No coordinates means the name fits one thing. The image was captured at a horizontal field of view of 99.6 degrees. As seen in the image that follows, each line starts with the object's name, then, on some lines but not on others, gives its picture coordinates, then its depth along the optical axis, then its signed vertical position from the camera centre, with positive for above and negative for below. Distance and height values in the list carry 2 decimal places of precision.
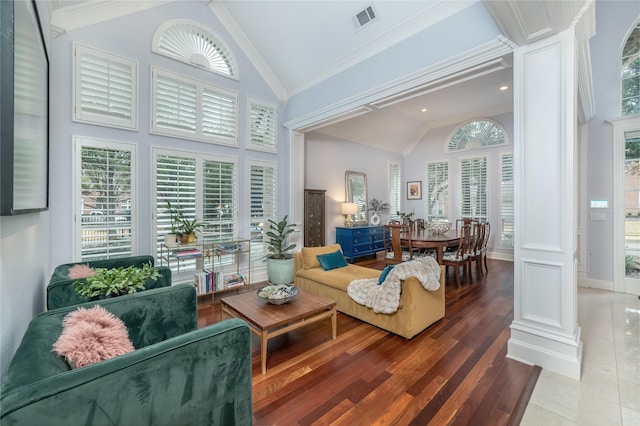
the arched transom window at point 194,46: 3.82 +2.53
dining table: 4.29 -0.43
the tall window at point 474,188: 6.70 +0.67
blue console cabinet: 6.14 -0.62
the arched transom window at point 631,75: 4.00 +2.08
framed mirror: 6.79 +0.53
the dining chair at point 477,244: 4.68 -0.53
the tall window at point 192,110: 3.77 +1.57
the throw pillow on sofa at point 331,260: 3.70 -0.65
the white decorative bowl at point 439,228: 5.07 -0.27
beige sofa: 2.66 -0.93
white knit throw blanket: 2.67 -0.75
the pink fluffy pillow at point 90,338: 1.05 -0.52
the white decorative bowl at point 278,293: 2.56 -0.78
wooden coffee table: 2.24 -0.89
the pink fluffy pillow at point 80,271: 2.06 -0.46
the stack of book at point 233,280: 4.14 -1.03
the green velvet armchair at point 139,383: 0.79 -0.57
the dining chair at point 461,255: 4.39 -0.70
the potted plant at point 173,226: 3.68 -0.18
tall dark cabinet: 5.72 -0.07
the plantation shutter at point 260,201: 4.71 +0.23
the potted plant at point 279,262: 4.34 -0.78
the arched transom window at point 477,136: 6.48 +1.97
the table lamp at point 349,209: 6.43 +0.12
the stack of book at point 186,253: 3.71 -0.55
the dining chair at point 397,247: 4.35 -0.56
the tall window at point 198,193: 3.78 +0.32
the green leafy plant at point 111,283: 1.79 -0.47
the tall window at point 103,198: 3.21 +0.19
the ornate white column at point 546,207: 2.15 +0.06
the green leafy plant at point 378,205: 7.29 +0.24
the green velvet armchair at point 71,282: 1.81 -0.52
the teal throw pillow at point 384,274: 2.87 -0.65
